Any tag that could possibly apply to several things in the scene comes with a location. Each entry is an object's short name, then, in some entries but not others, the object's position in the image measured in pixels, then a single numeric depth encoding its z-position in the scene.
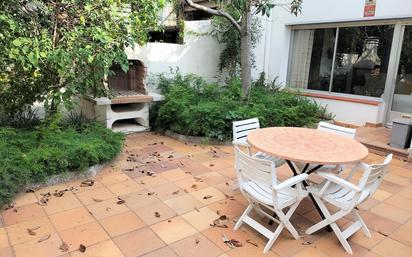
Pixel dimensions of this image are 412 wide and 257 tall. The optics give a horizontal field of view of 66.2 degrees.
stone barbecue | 5.54
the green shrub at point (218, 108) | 5.44
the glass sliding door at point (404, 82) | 5.88
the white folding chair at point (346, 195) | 2.48
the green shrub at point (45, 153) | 3.30
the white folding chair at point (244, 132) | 3.55
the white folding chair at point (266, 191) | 2.47
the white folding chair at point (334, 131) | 3.30
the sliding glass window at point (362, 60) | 6.23
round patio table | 2.71
